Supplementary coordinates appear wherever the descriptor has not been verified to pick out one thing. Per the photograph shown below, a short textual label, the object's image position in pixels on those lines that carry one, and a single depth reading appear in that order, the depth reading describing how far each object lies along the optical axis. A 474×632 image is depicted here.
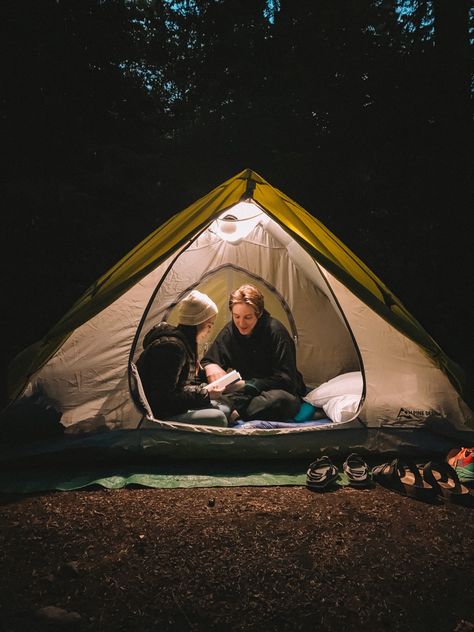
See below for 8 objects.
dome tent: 2.82
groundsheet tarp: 2.62
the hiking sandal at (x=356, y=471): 2.64
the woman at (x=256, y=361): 3.42
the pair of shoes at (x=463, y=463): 2.62
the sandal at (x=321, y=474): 2.61
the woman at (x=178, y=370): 2.96
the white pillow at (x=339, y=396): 3.22
